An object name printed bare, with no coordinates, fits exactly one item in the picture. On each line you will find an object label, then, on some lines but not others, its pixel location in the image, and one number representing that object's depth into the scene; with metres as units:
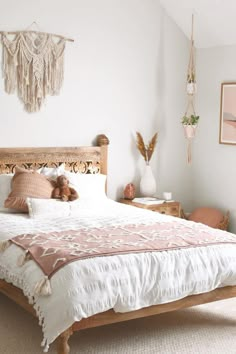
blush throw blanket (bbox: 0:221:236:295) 3.53
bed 3.39
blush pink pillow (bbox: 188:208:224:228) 5.98
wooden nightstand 5.78
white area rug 3.72
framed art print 5.90
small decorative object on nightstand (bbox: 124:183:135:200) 5.94
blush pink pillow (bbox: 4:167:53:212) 4.80
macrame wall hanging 5.19
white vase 5.99
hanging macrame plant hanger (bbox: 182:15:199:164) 6.05
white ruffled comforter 3.31
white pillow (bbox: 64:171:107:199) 5.17
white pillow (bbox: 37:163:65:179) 5.20
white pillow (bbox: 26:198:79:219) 4.70
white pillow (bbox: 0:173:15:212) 4.95
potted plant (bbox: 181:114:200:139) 6.05
